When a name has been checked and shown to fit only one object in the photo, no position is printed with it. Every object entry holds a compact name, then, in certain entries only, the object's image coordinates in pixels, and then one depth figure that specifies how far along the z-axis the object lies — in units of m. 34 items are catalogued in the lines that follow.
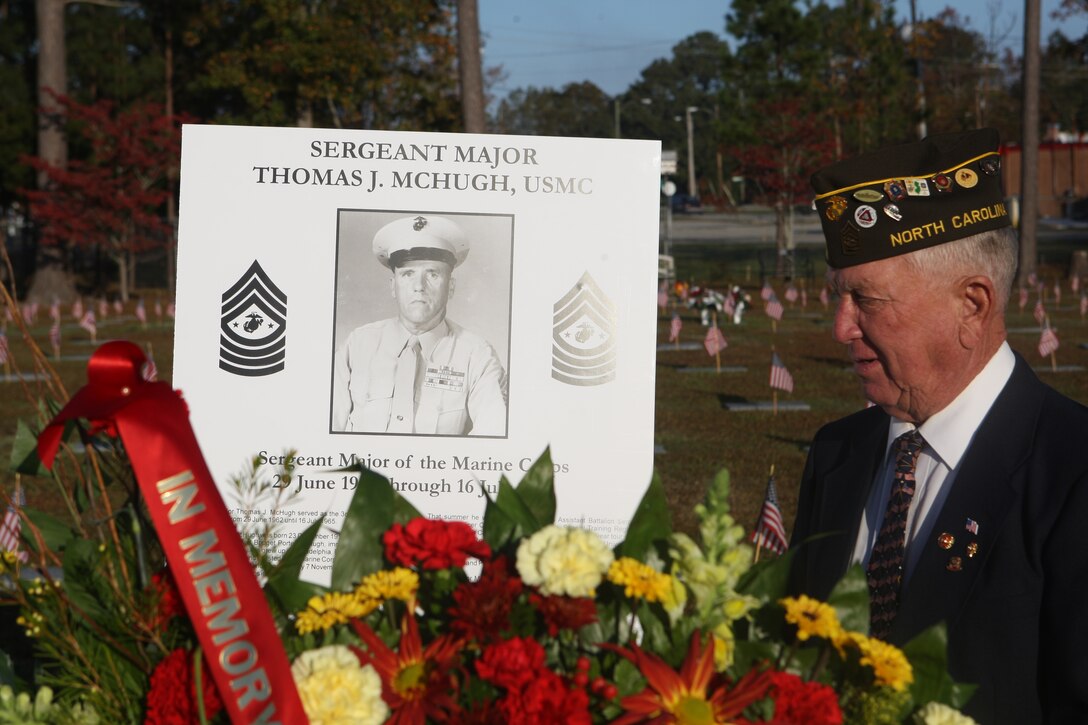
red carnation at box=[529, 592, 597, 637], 1.89
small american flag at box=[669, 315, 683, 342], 18.22
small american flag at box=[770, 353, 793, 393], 11.76
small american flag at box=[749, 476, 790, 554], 3.83
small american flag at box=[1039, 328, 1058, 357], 14.21
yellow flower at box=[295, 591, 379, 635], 1.92
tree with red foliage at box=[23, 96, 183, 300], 30.56
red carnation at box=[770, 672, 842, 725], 1.77
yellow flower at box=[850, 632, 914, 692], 1.88
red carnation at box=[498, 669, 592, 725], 1.74
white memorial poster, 2.97
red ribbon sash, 1.84
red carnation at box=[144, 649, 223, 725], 1.88
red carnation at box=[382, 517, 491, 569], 1.94
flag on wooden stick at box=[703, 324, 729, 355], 14.56
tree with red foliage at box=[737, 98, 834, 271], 34.62
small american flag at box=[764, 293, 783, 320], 19.67
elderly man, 2.36
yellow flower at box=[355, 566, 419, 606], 1.92
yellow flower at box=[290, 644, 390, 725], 1.81
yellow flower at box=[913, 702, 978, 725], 1.89
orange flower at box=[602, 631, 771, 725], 1.80
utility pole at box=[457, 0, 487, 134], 22.88
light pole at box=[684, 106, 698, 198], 78.06
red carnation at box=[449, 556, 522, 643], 1.88
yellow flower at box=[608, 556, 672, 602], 1.90
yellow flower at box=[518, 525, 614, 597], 1.89
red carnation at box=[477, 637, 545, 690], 1.77
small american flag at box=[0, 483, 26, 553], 2.00
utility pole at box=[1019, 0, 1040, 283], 28.88
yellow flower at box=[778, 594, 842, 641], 1.88
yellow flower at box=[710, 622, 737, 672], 1.91
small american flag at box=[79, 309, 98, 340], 18.83
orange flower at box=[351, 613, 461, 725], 1.88
